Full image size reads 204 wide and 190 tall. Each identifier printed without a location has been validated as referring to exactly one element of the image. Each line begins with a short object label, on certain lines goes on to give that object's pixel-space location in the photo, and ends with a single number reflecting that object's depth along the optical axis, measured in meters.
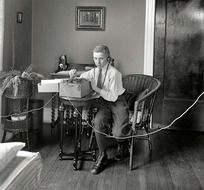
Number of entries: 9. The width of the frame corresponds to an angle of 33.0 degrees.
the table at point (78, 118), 3.03
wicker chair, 3.21
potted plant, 3.40
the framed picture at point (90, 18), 4.62
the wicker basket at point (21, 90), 3.46
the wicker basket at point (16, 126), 3.56
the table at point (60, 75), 4.30
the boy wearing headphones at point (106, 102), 3.15
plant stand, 3.51
